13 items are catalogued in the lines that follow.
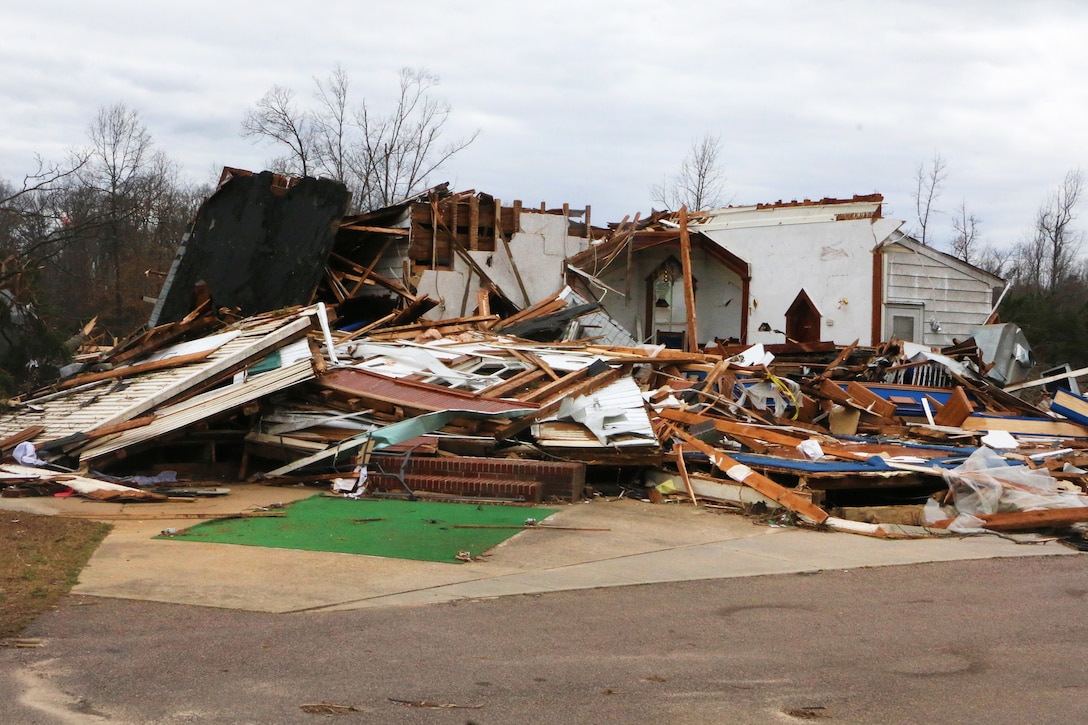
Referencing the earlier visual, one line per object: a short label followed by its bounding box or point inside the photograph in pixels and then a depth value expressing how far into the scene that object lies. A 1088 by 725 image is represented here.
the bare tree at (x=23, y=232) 18.02
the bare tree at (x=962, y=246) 58.03
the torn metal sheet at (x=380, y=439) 11.66
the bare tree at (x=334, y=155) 44.22
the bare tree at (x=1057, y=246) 60.61
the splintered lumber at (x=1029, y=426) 14.88
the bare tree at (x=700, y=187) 46.91
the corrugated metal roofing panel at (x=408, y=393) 12.20
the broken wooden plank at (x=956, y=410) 15.25
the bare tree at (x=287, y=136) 43.53
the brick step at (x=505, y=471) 10.98
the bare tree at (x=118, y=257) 36.22
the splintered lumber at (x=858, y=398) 15.21
